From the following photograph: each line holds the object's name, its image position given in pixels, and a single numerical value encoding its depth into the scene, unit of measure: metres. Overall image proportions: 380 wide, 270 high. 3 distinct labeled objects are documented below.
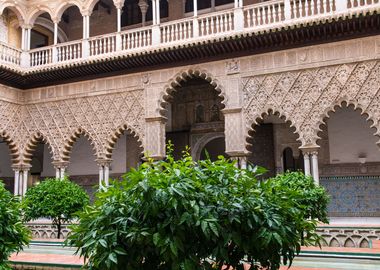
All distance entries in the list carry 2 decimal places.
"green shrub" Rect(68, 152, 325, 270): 2.66
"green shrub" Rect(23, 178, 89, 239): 8.30
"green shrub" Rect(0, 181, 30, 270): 3.88
